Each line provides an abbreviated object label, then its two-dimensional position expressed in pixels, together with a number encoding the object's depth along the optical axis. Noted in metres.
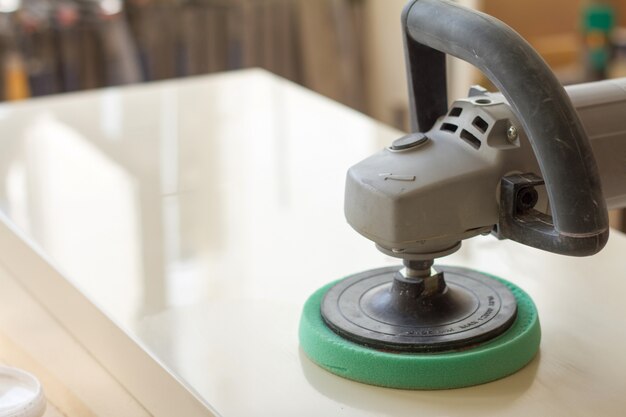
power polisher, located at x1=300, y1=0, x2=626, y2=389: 1.17
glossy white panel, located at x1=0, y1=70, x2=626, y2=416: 1.26
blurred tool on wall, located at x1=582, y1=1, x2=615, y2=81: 3.26
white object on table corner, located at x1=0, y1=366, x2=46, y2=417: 1.27
